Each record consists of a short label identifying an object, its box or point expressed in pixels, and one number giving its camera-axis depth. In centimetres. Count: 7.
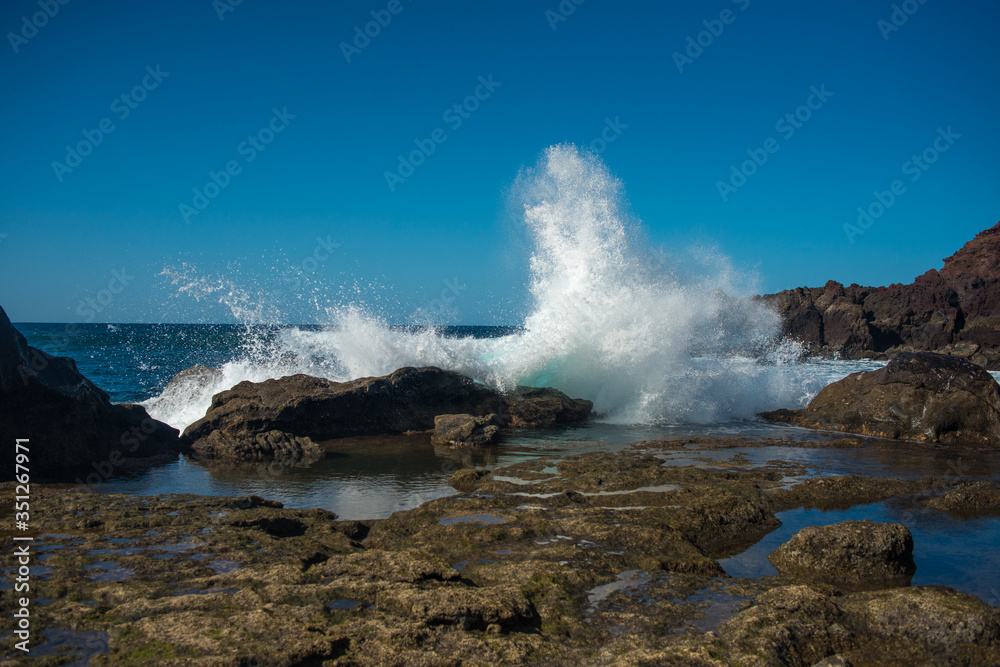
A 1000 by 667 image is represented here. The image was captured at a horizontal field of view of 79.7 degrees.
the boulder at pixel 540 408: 1251
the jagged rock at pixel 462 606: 326
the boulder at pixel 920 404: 1088
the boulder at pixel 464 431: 1026
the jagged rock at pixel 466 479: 718
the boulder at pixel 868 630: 311
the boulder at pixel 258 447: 947
